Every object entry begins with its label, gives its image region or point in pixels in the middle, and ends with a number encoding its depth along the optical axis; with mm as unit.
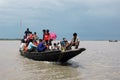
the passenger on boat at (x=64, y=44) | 8328
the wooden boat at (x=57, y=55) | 7848
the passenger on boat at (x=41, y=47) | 8866
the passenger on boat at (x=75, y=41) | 8126
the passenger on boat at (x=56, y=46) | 9199
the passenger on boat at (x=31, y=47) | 9699
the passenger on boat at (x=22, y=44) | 11490
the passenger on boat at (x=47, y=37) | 9468
